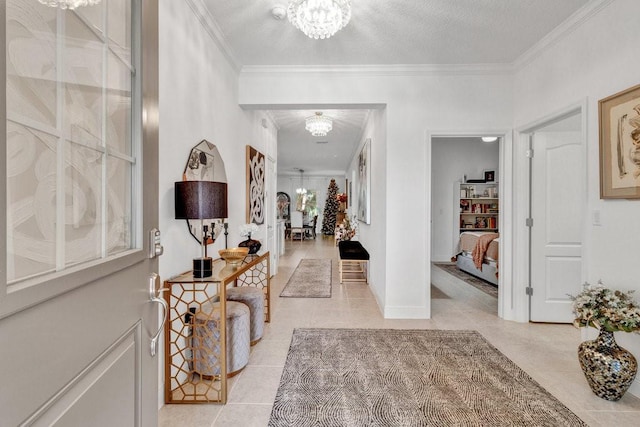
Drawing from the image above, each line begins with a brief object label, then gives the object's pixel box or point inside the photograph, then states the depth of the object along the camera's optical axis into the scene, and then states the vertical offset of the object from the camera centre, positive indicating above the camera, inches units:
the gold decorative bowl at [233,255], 93.4 -13.0
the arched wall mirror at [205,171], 93.5 +13.5
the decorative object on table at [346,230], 263.4 -16.1
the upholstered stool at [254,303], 106.0 -31.3
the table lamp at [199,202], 77.1 +2.4
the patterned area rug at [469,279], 185.5 -46.1
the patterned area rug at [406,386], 72.5 -47.5
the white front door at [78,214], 21.3 -0.3
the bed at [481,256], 196.7 -30.1
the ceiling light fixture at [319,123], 197.9 +57.1
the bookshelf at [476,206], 282.8 +5.9
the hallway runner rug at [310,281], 173.6 -45.1
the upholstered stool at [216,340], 81.0 -35.2
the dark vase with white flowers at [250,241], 112.5 -10.9
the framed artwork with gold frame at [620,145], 80.1 +18.5
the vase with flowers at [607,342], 75.7 -33.2
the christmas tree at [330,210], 505.5 +3.4
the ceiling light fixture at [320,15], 80.9 +52.5
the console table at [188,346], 77.0 -35.3
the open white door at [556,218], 130.3 -2.3
